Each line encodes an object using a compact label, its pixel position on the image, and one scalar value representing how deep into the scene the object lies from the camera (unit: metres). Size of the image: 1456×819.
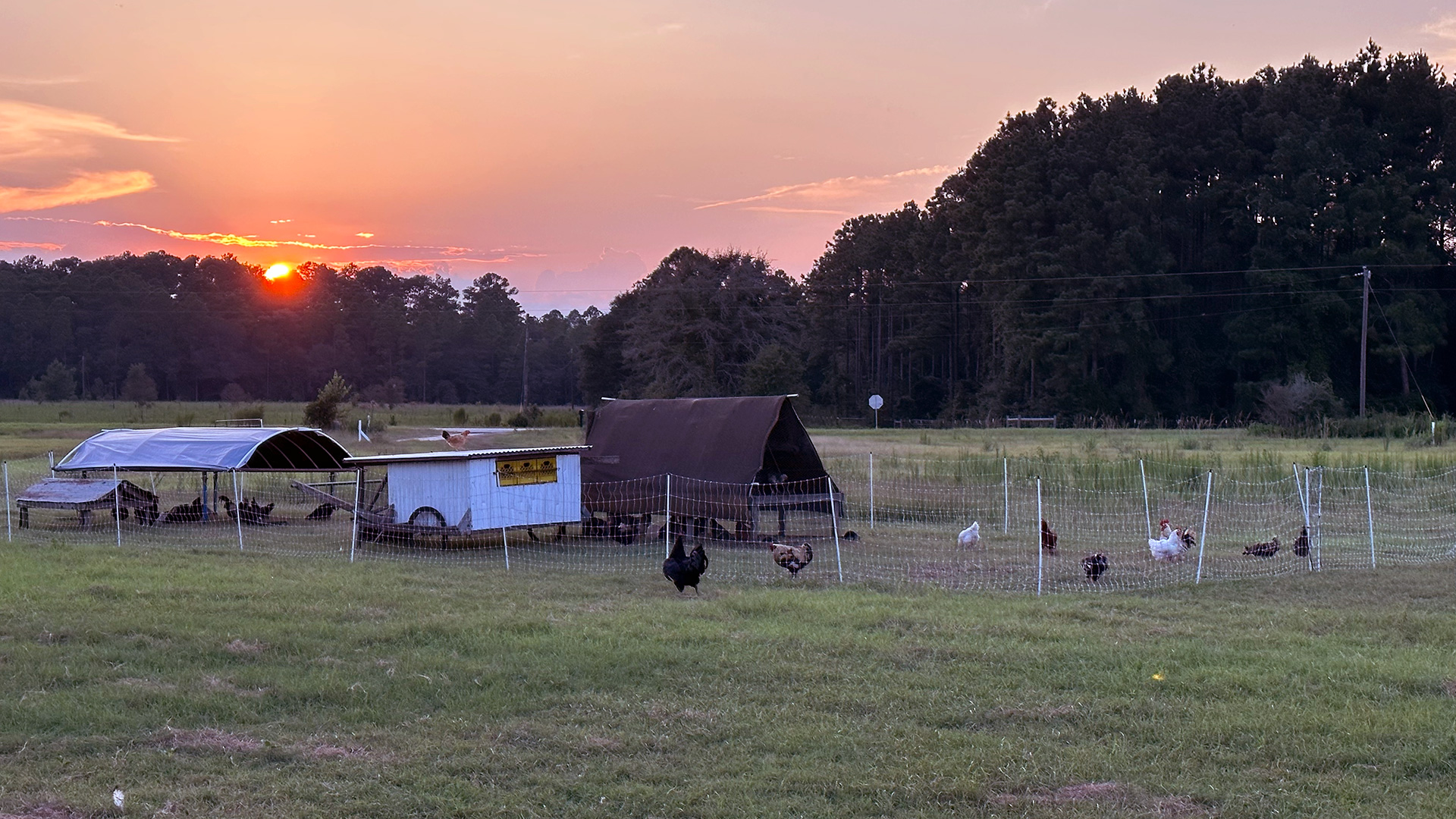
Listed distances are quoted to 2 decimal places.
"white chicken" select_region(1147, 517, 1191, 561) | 14.32
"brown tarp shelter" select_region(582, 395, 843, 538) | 18.05
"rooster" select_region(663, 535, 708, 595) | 12.31
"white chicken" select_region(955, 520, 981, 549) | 16.06
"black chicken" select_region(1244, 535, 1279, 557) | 14.90
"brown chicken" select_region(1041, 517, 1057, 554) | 15.76
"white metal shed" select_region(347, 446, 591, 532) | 16.88
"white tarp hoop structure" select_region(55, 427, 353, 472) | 19.61
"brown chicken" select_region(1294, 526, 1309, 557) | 14.80
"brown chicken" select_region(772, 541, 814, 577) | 13.62
